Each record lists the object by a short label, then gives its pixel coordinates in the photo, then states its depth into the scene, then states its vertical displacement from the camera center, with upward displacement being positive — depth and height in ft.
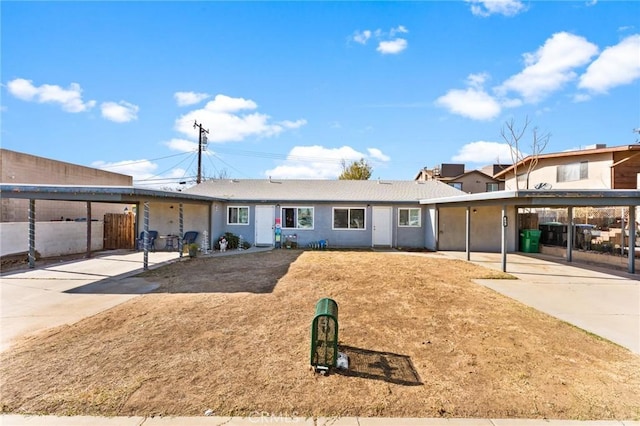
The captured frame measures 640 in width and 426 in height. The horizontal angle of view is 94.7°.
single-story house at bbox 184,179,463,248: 50.42 -0.27
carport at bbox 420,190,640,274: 27.04 +1.97
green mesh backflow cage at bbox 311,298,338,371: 11.50 -4.97
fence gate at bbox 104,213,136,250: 49.42 -2.56
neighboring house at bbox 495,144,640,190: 56.85 +10.78
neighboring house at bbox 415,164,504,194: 100.27 +12.49
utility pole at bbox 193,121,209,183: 79.78 +21.88
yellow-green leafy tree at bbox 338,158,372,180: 115.55 +18.77
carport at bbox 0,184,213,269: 27.25 +2.20
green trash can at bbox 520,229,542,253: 47.80 -3.54
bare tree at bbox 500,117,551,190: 79.06 +24.11
